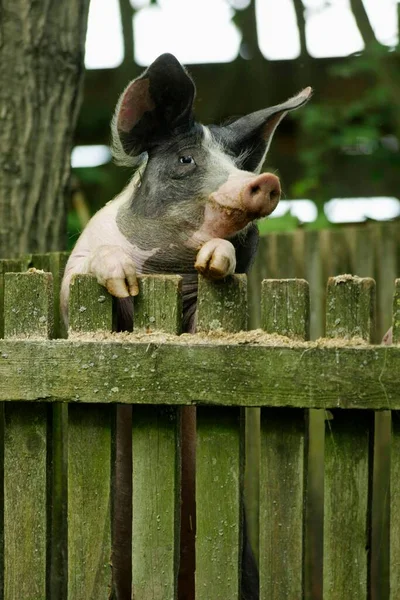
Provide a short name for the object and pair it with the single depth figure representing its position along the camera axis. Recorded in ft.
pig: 20.81
